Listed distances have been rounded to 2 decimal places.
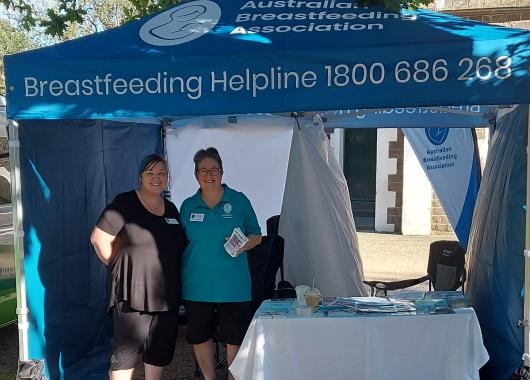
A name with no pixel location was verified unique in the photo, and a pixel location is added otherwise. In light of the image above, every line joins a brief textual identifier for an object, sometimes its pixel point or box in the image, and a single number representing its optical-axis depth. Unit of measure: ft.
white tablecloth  11.76
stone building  37.63
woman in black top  12.49
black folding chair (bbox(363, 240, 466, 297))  18.02
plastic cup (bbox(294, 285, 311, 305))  12.55
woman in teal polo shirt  12.83
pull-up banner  22.95
